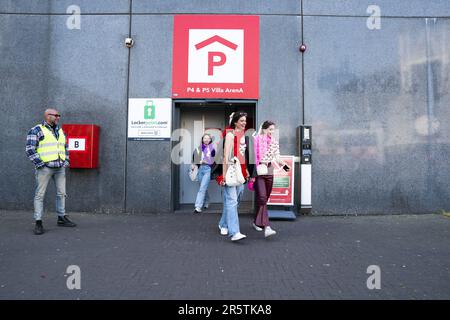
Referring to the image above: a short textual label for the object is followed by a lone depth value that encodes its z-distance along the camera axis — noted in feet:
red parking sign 25.50
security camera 25.46
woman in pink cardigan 17.21
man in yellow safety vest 18.04
